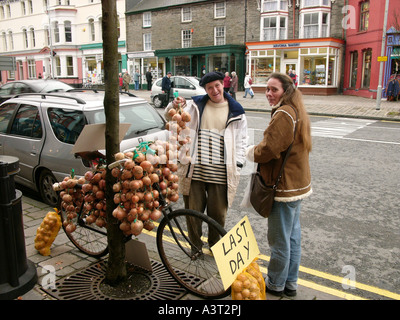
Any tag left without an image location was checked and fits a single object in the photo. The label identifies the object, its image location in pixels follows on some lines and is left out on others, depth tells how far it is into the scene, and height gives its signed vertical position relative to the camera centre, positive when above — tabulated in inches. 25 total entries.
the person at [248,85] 925.8 -15.3
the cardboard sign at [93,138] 127.3 -20.1
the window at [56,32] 1639.9 +209.8
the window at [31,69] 1823.3 +54.9
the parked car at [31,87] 468.1 -8.6
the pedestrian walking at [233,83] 840.0 -9.3
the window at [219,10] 1212.5 +223.4
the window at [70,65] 1654.8 +63.3
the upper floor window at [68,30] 1622.8 +214.8
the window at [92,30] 1567.4 +206.4
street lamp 655.8 -17.9
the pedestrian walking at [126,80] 1091.7 -1.2
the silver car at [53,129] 196.9 -27.5
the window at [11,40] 1919.3 +205.4
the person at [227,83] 804.0 -8.8
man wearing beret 141.9 -26.5
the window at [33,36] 1809.8 +211.9
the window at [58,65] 1669.5 +66.5
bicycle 123.6 -65.3
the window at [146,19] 1385.3 +221.5
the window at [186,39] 1300.4 +138.8
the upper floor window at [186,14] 1283.2 +222.1
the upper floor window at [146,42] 1397.6 +139.0
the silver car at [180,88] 706.8 -16.7
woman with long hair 116.0 -28.3
